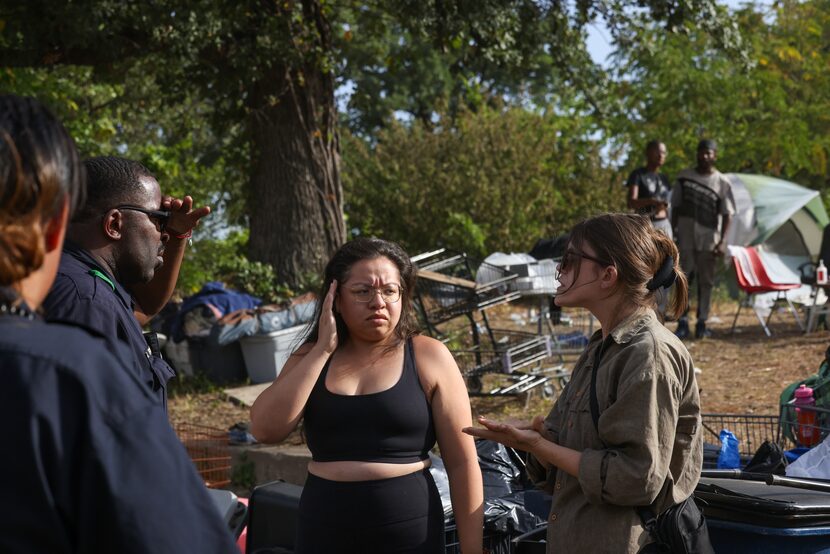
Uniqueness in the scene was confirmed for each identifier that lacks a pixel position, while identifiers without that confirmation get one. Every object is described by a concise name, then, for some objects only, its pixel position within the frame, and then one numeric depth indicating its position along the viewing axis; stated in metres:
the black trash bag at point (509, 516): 4.01
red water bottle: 4.64
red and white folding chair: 12.68
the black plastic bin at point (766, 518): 3.16
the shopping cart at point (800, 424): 4.61
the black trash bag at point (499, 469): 4.30
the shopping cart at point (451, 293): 8.43
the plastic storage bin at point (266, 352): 10.33
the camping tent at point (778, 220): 16.25
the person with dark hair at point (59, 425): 1.40
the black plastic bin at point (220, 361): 10.59
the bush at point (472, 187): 17.22
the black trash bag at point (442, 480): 4.07
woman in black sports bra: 3.25
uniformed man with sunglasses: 2.77
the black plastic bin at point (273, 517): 4.28
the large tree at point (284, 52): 10.59
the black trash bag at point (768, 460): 3.92
